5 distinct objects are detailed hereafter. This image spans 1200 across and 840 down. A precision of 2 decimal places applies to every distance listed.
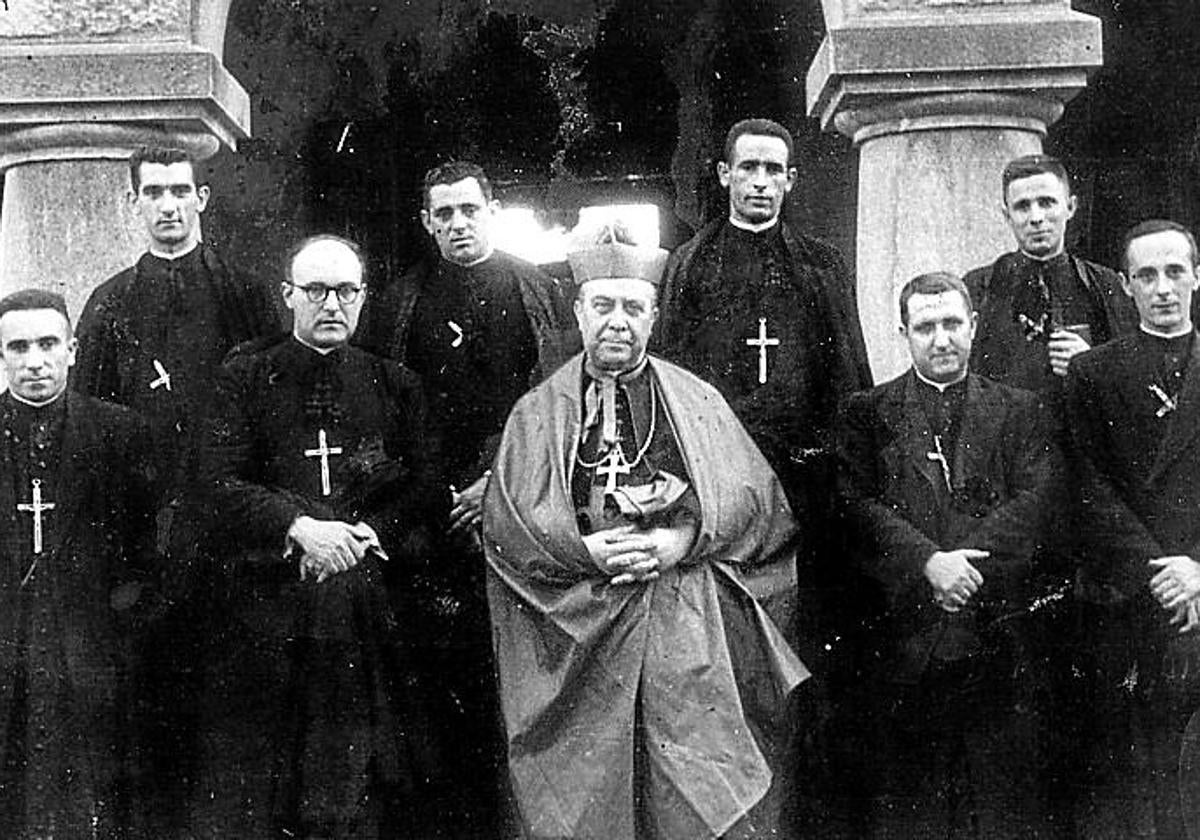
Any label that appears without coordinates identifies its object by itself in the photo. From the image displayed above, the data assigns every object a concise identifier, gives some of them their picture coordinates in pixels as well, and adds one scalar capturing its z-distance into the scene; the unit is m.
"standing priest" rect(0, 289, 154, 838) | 4.59
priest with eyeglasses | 4.56
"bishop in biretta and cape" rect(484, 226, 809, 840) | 4.33
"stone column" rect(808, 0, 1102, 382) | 4.76
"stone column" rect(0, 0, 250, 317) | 4.84
